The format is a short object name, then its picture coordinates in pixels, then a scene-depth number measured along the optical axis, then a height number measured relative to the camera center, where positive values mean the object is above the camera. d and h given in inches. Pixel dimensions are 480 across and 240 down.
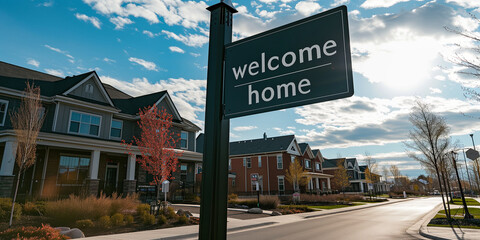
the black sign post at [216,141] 88.4 +14.0
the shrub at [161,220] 540.1 -70.4
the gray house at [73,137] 709.3 +112.2
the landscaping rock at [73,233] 394.1 -70.3
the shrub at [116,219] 487.2 -63.0
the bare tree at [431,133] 673.0 +120.5
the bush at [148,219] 521.7 -66.5
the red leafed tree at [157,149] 739.4 +92.2
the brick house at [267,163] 1746.9 +129.9
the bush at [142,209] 556.5 -52.9
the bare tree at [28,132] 510.3 +92.1
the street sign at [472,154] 616.7 +64.7
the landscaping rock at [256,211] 829.8 -81.3
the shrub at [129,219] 508.4 -64.6
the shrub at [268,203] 999.6 -70.2
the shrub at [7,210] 463.8 -46.3
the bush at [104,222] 469.1 -64.4
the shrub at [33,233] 333.4 -60.9
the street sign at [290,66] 83.5 +38.0
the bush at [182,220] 560.3 -72.9
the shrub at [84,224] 459.2 -66.4
